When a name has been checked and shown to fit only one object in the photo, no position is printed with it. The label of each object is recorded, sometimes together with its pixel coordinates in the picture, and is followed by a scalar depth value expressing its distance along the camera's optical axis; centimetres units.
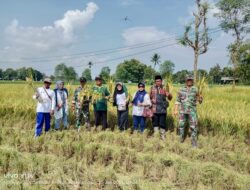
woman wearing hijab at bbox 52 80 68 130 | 503
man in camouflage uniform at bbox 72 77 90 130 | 513
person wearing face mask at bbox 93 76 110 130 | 507
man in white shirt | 473
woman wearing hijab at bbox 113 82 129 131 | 499
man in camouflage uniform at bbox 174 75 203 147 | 436
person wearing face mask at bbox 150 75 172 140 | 470
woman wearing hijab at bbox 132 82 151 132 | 482
